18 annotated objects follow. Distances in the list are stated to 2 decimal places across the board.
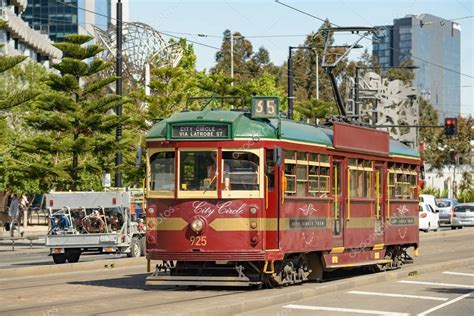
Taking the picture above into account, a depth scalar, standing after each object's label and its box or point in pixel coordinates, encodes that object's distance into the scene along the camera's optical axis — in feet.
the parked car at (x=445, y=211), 220.02
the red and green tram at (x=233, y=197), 68.80
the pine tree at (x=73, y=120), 154.71
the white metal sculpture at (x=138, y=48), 275.39
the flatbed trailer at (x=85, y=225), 104.58
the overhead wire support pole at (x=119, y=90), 145.89
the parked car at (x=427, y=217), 189.98
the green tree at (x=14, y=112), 144.25
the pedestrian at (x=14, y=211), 166.09
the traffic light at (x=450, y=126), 184.96
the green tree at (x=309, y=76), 382.42
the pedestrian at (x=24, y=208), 186.80
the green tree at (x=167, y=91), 193.06
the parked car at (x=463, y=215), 220.23
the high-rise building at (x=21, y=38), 259.39
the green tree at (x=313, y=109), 237.25
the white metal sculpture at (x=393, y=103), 259.80
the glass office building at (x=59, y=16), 482.49
